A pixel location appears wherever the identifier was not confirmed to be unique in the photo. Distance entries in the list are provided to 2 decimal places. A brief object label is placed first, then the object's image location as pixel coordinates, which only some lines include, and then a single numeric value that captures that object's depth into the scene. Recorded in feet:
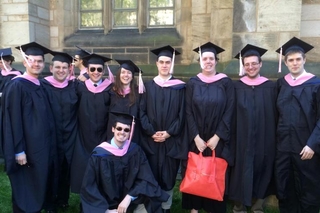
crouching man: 10.34
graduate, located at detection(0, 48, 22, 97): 17.02
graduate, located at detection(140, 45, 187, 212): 12.12
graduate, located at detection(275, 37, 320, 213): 10.98
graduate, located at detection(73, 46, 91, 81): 15.93
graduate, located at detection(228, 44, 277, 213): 11.74
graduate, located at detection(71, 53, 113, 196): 12.56
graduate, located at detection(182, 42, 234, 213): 11.64
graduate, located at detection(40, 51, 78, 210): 12.48
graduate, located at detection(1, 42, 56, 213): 11.07
